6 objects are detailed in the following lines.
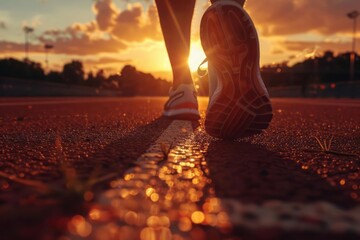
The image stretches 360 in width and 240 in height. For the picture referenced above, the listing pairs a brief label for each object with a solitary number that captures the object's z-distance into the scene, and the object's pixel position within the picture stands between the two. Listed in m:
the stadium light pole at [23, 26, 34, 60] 82.25
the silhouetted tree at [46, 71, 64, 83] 101.92
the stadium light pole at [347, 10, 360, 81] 60.26
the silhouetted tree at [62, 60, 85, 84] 107.89
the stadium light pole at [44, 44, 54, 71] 88.50
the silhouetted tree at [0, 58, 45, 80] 90.25
